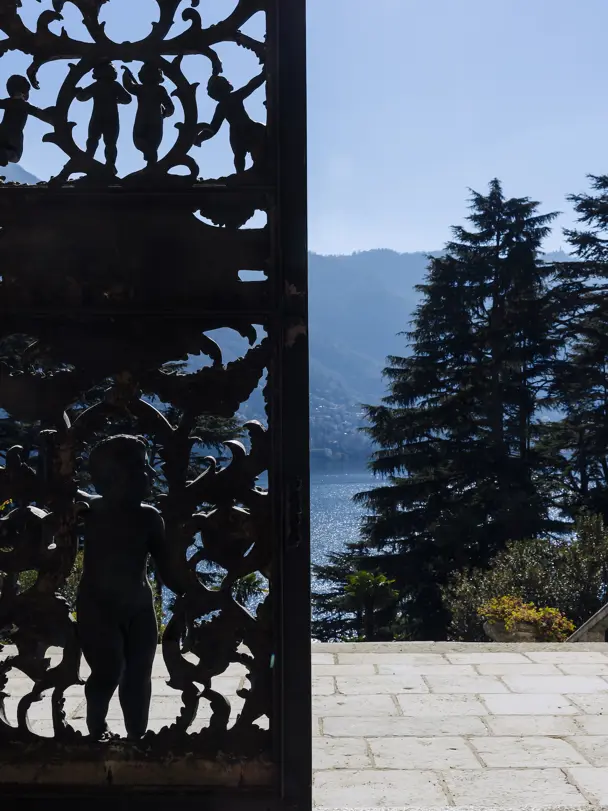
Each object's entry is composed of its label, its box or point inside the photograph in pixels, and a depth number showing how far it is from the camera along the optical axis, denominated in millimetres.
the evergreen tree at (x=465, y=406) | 20984
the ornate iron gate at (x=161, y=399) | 2623
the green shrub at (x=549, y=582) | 12266
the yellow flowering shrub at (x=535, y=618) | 9625
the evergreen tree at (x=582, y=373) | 21281
